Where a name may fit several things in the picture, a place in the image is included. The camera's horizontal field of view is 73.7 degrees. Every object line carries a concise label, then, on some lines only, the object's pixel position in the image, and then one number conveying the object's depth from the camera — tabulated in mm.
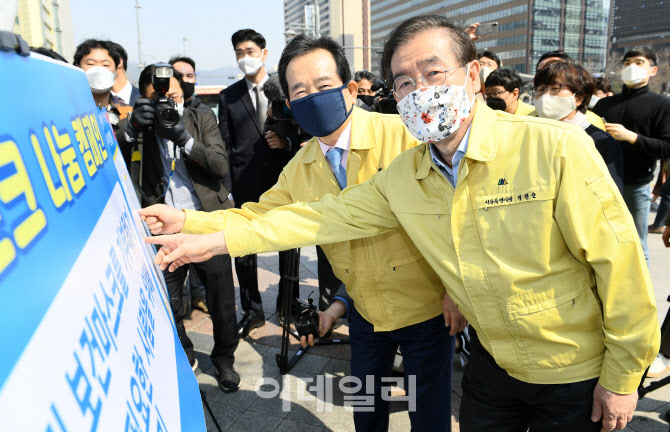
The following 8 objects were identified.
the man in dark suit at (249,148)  3758
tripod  3004
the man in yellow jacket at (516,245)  1182
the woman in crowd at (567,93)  2648
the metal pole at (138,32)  34281
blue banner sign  465
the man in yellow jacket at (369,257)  1816
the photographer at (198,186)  2818
